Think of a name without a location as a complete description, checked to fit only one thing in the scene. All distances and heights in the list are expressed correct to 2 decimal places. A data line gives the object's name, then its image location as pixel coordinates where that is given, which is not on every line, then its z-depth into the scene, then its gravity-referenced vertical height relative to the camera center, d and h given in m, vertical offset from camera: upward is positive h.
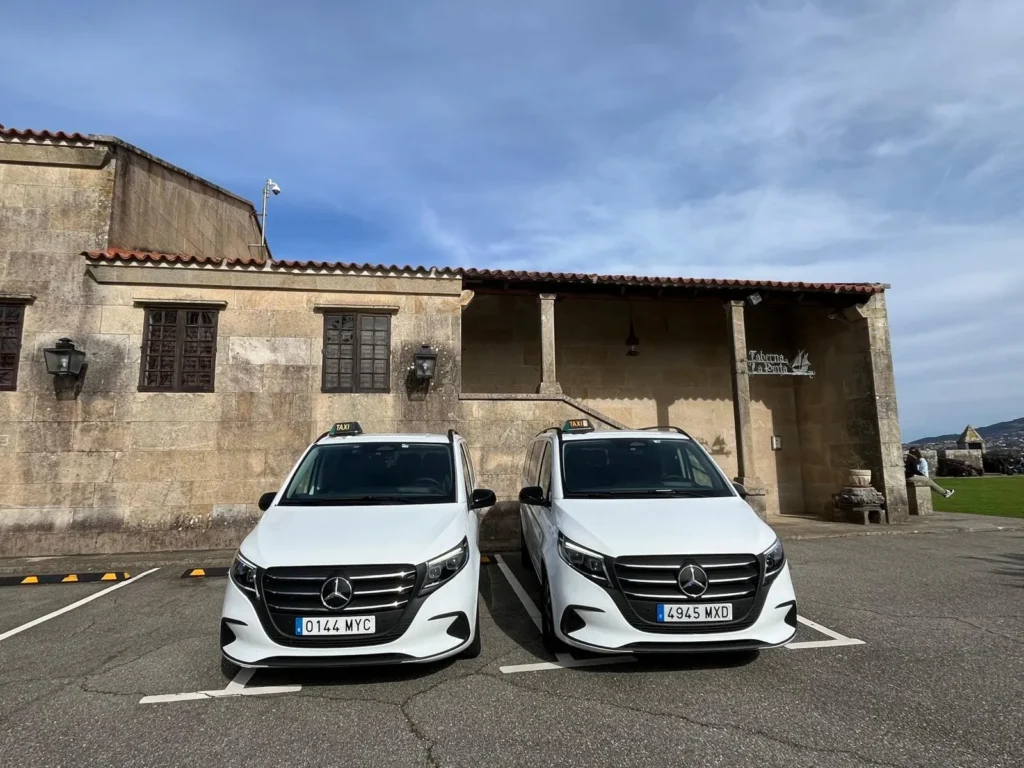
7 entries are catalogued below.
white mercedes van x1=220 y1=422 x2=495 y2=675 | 3.38 -0.90
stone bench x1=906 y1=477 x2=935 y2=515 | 11.99 -1.18
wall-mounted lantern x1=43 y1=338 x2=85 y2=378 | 8.55 +1.59
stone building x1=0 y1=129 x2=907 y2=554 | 8.79 +1.63
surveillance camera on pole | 18.32 +9.34
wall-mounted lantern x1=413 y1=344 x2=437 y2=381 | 9.34 +1.60
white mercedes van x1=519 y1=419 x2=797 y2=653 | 3.52 -0.88
